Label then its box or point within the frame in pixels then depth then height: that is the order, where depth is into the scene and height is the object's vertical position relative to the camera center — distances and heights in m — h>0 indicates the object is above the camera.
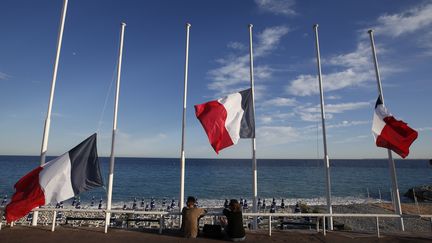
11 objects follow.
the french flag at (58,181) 7.81 -0.18
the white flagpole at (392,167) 9.79 +0.32
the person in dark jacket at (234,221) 7.68 -1.29
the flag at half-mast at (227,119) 9.37 +2.02
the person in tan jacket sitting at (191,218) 7.94 -1.24
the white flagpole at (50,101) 9.61 +2.66
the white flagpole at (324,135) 10.18 +1.59
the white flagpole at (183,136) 10.11 +1.51
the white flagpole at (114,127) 9.60 +1.80
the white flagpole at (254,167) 9.90 +0.33
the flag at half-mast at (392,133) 9.65 +1.55
